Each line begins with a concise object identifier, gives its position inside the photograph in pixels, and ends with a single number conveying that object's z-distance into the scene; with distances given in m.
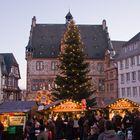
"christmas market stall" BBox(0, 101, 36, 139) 14.36
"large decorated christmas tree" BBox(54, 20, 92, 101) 30.87
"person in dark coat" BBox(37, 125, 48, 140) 9.19
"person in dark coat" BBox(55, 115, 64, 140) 15.84
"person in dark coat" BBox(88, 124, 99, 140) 8.38
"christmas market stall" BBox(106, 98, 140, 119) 21.01
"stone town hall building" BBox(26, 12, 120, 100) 53.55
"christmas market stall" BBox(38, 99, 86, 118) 20.29
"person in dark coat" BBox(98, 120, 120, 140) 6.34
